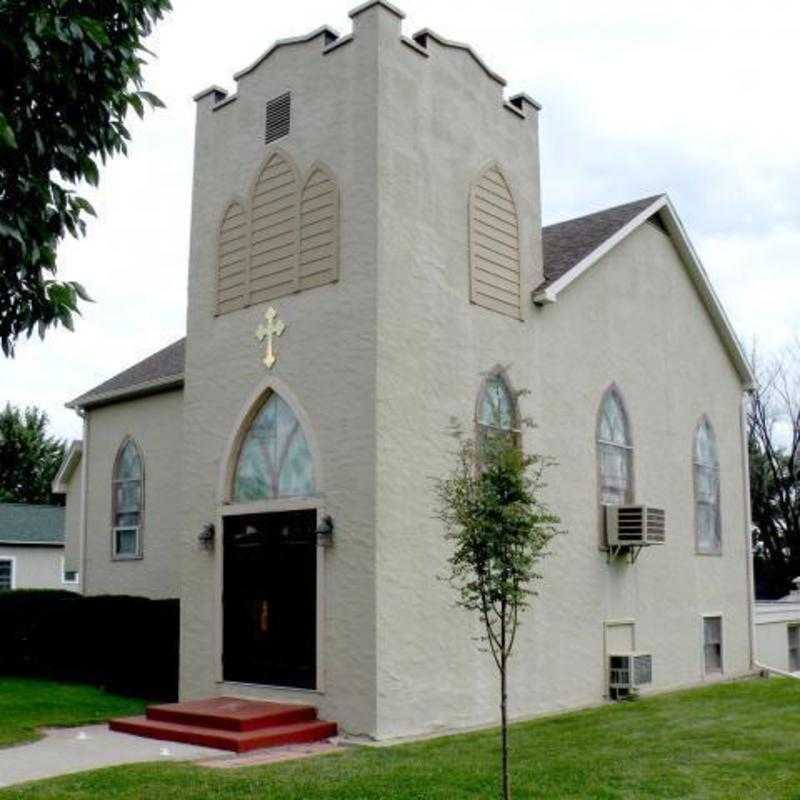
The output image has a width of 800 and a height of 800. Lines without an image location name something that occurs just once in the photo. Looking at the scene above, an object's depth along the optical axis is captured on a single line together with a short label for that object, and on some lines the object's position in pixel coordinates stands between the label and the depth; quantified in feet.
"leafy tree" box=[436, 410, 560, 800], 30.73
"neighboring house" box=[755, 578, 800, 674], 71.10
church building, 42.78
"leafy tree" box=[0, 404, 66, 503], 160.04
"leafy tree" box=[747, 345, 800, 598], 138.82
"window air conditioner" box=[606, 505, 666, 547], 54.08
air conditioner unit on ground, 53.31
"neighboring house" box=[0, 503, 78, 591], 116.57
